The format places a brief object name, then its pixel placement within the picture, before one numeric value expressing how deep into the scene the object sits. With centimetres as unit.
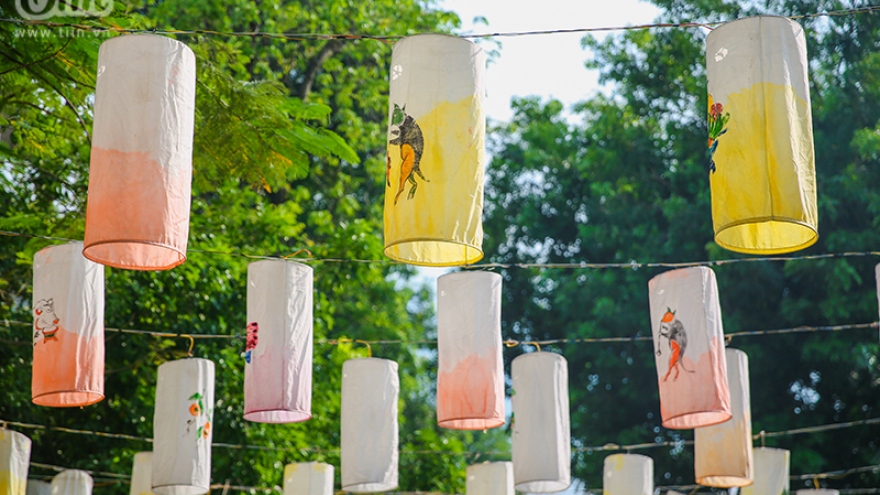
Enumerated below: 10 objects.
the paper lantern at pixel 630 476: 1984
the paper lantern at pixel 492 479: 2044
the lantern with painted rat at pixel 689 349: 1499
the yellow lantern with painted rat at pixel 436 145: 1170
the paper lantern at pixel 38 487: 1937
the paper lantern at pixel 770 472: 1969
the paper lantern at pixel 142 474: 1908
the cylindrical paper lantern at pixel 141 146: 1119
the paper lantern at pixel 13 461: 1623
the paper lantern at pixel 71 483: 1866
